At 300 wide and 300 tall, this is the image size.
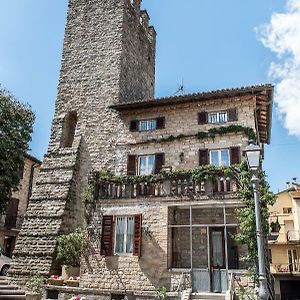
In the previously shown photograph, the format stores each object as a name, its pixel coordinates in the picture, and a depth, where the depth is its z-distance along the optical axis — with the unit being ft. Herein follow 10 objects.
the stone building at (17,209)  94.40
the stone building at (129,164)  46.65
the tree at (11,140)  69.41
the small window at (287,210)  116.88
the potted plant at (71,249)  53.01
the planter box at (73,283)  48.75
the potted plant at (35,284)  50.62
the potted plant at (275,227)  47.37
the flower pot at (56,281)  49.73
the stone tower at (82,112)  58.08
